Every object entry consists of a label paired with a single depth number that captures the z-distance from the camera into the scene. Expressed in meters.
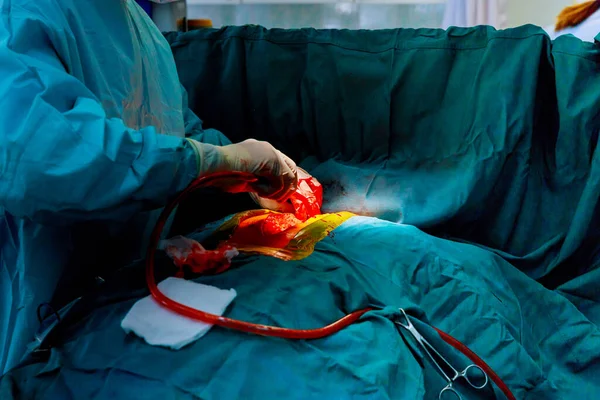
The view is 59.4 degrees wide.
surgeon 0.71
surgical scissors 0.85
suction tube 0.79
